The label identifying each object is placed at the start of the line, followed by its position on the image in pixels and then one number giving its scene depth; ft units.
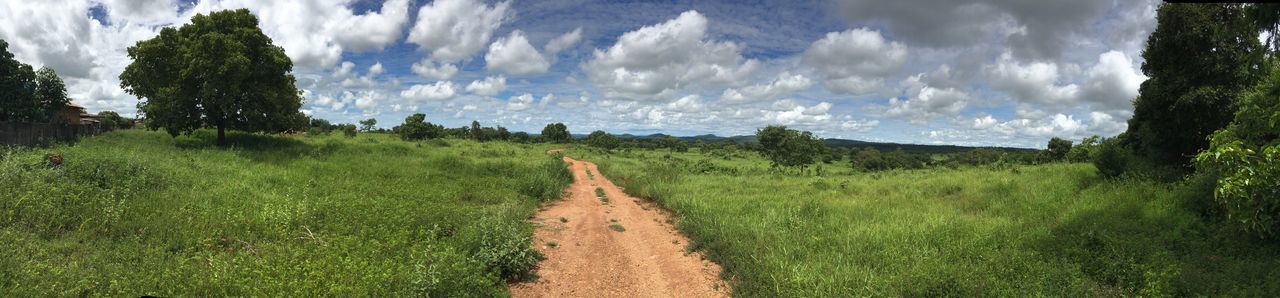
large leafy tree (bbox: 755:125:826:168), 128.67
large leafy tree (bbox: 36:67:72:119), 120.37
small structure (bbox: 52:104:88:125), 135.23
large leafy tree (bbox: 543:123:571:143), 336.29
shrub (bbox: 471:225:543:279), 27.94
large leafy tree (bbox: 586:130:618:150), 259.02
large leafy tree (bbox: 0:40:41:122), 108.17
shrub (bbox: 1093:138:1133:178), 54.80
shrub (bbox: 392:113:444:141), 211.82
